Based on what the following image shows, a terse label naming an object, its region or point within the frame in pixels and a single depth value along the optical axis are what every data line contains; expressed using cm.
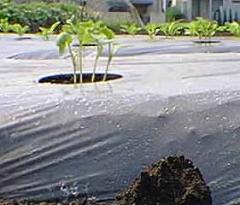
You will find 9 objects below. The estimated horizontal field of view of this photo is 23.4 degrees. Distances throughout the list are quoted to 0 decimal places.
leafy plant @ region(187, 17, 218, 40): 463
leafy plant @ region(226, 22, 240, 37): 533
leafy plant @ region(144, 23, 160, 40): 519
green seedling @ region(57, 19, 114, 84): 181
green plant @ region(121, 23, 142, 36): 589
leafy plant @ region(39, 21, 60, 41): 513
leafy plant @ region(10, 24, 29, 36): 598
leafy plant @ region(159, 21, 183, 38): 563
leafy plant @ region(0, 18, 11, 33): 666
